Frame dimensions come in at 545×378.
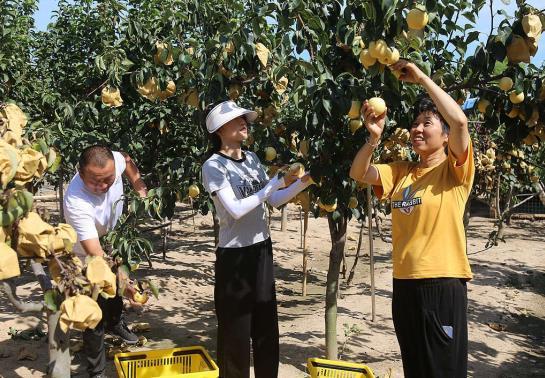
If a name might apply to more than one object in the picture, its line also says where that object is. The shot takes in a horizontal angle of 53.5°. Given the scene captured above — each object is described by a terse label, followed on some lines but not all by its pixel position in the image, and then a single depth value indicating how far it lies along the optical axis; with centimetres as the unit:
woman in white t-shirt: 228
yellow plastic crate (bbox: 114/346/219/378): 256
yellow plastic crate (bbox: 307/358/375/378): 248
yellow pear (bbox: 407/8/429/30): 160
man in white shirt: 241
